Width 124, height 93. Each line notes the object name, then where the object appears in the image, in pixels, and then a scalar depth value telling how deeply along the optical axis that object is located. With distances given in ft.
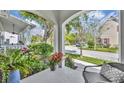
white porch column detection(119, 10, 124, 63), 2.96
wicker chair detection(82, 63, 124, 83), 2.72
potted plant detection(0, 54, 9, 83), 2.97
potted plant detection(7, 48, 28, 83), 3.00
